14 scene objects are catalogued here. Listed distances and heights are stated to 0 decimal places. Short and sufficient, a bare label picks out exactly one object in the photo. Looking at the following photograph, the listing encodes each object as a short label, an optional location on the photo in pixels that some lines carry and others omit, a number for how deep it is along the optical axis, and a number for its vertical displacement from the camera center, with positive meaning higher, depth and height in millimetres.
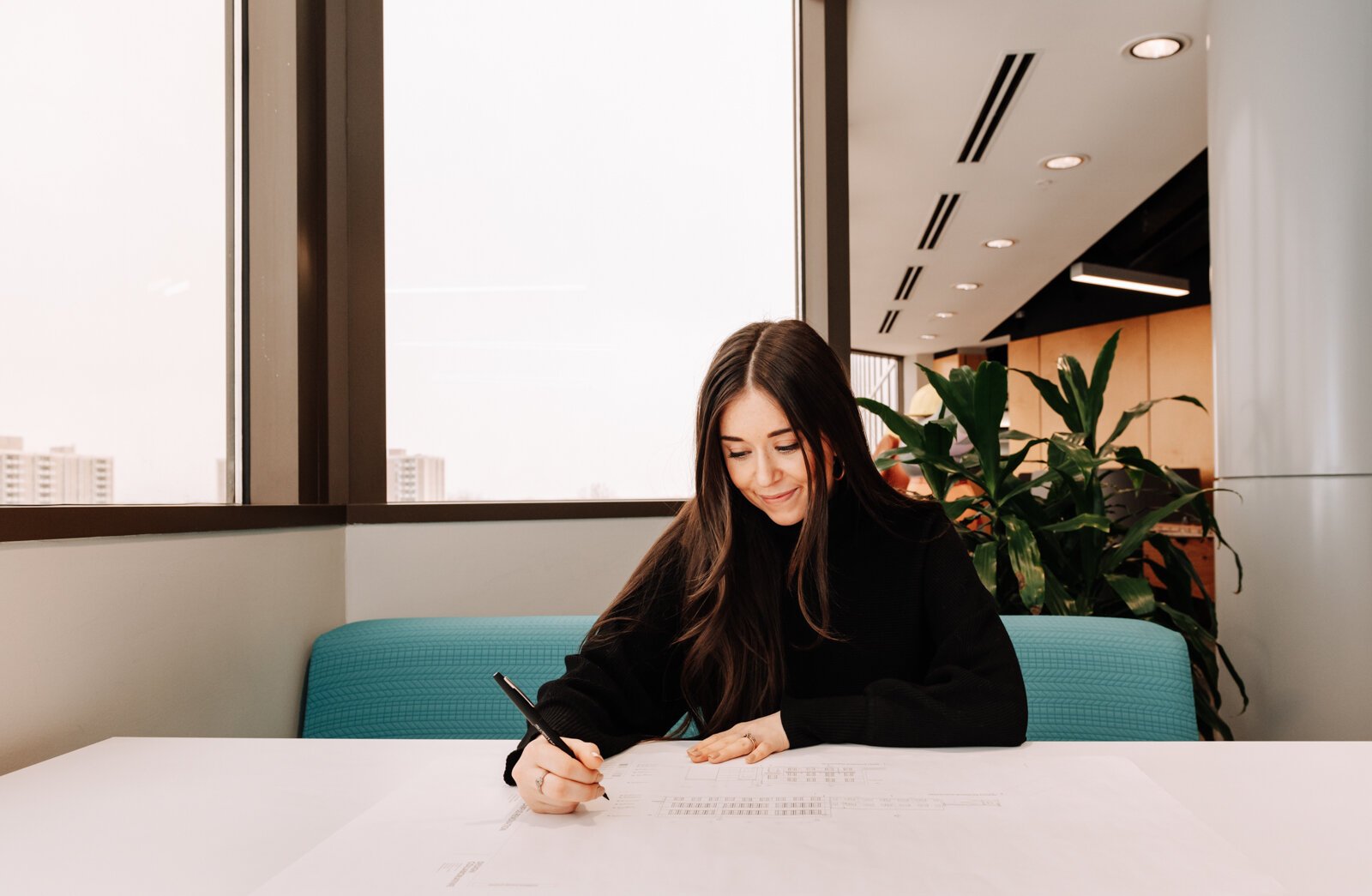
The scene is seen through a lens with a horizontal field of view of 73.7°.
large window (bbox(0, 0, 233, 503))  1089 +287
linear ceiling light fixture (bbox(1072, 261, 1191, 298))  6145 +1181
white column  2154 +220
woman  1185 -174
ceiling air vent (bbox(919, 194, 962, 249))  4797 +1312
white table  680 -309
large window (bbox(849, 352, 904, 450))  11062 +955
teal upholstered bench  1426 -360
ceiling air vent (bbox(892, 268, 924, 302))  6442 +1256
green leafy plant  2090 -144
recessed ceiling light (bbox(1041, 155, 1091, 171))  4184 +1334
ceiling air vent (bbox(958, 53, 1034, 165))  3232 +1359
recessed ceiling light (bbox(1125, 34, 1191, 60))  3033 +1357
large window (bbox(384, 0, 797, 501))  1907 +523
